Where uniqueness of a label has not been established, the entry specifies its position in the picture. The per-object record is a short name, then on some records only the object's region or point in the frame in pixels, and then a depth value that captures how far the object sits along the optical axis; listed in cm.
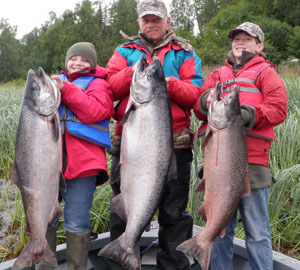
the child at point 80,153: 274
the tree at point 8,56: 6278
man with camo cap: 296
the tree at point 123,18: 4900
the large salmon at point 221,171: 254
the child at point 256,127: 265
